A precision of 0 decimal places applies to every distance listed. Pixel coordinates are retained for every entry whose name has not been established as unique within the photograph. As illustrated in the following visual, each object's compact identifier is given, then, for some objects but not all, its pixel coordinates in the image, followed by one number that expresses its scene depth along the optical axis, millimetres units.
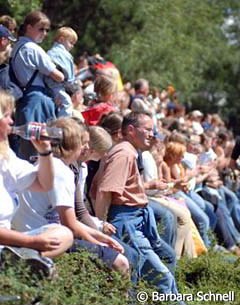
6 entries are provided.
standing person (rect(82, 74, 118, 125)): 22125
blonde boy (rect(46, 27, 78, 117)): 20266
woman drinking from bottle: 12844
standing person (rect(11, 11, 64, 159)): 19344
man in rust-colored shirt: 16672
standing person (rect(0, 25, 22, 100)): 18856
